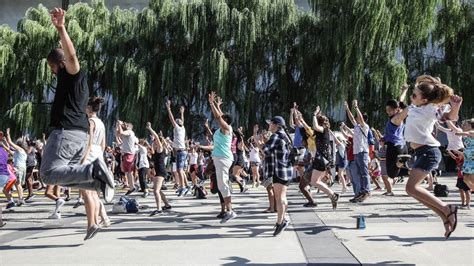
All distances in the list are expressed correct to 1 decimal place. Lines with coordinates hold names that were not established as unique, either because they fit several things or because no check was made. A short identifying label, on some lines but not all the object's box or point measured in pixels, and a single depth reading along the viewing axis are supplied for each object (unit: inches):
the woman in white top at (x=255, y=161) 668.1
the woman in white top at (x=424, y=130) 190.9
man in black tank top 179.0
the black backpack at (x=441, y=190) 412.8
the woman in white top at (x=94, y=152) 204.5
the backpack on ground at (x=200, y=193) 474.3
